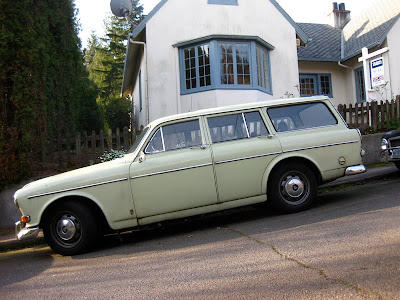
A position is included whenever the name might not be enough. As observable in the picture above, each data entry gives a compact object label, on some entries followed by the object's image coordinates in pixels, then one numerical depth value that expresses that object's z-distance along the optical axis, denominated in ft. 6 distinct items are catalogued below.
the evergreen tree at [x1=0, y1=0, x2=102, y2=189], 26.55
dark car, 24.64
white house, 41.11
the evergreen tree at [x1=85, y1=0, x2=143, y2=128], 173.88
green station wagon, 17.75
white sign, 34.65
